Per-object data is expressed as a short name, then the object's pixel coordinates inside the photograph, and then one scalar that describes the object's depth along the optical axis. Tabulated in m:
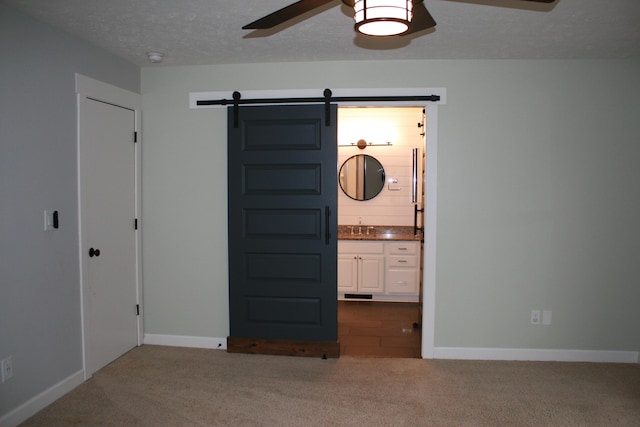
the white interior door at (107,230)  3.23
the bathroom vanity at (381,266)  5.33
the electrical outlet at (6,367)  2.56
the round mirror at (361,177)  5.73
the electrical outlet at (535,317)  3.66
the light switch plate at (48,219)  2.85
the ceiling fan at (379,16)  1.67
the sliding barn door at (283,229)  3.70
